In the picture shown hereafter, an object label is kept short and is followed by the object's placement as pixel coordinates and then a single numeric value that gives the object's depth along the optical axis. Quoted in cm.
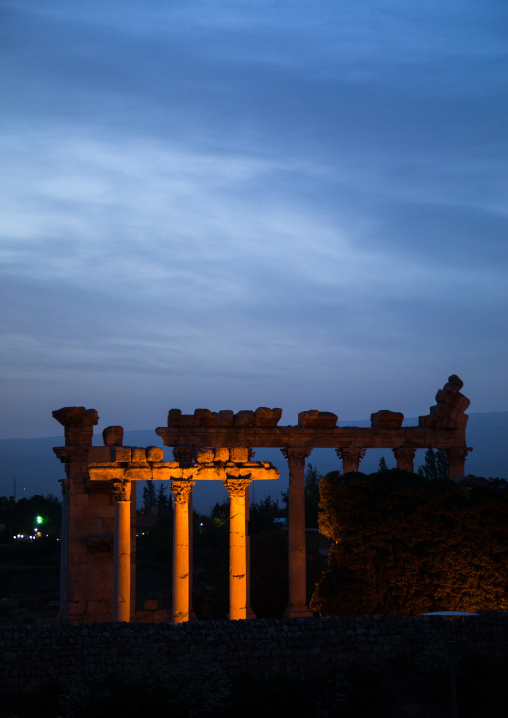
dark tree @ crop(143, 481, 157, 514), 16589
